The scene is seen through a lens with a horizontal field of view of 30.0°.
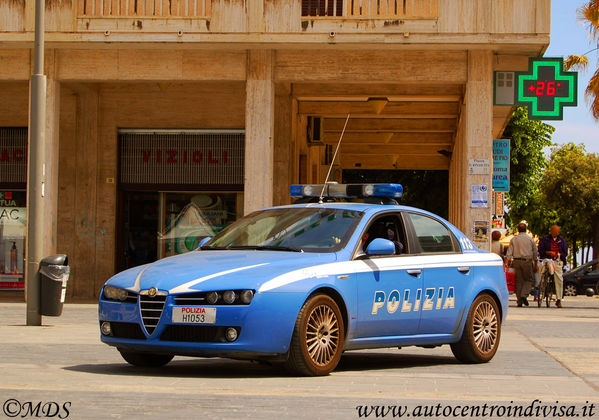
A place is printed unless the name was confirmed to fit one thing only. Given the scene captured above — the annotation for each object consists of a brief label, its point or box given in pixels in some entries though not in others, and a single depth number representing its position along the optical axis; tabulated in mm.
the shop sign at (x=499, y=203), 33544
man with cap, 25719
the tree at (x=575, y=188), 66938
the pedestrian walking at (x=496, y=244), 26156
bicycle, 25406
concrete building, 20609
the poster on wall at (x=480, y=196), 20703
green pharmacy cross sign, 21000
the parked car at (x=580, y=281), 40500
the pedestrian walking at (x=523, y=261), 24672
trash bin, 15109
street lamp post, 15234
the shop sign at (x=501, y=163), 27125
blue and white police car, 8703
